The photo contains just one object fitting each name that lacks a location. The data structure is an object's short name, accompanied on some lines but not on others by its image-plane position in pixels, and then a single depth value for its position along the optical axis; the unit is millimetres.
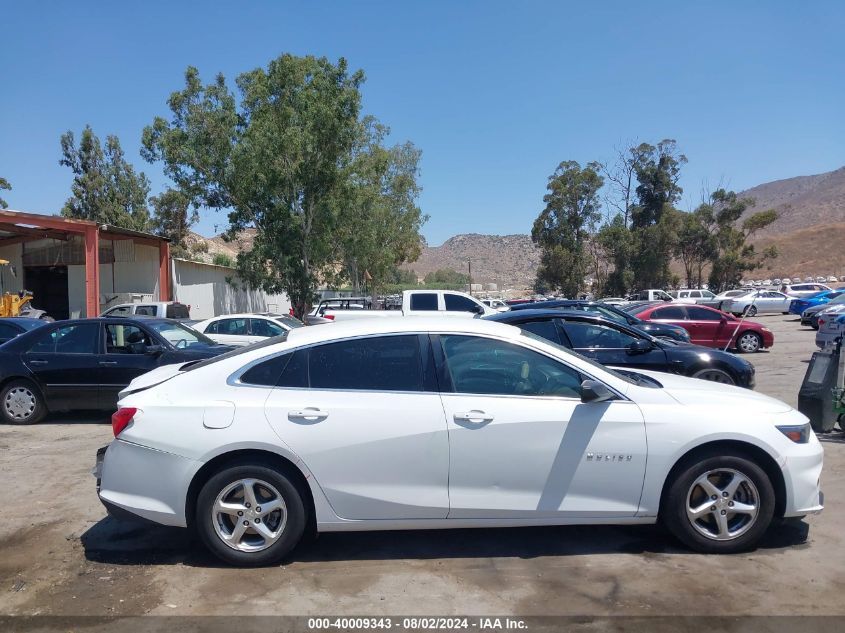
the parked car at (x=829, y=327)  15232
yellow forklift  23875
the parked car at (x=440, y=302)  18312
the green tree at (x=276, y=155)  23109
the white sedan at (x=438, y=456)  4535
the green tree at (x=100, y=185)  40062
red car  18438
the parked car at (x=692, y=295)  40531
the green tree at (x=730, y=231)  48719
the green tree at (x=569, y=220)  45500
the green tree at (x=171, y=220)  43750
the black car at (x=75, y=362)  9383
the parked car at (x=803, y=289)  39688
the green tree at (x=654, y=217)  47156
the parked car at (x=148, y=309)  20062
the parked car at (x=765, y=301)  36844
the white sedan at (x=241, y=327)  16031
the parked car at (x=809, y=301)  32156
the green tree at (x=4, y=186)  41688
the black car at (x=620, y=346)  8695
